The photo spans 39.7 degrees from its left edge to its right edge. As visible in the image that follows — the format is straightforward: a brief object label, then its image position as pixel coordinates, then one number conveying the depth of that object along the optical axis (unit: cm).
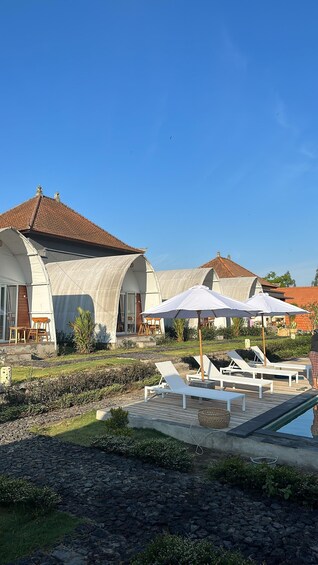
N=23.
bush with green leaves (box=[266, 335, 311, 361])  1855
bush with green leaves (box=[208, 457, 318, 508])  462
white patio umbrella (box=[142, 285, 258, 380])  976
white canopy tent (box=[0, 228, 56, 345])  1748
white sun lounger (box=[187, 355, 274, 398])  1002
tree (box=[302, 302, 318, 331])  2919
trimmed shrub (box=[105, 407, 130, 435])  737
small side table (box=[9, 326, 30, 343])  1687
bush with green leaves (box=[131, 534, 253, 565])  324
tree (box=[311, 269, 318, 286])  10962
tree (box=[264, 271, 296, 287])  6962
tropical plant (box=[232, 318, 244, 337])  2772
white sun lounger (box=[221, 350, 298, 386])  1185
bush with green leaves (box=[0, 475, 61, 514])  441
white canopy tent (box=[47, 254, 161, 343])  1911
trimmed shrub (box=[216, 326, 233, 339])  2683
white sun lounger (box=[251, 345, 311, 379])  1295
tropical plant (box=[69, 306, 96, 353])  1705
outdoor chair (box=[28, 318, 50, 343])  1694
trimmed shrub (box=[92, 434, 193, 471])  575
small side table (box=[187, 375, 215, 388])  1005
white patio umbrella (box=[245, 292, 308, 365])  1317
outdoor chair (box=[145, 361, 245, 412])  853
